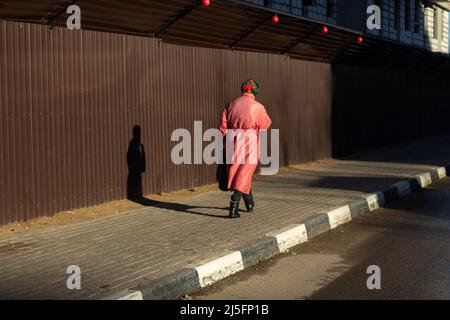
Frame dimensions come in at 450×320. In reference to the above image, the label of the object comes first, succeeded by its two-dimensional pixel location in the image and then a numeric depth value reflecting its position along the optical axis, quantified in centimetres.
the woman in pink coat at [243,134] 912
